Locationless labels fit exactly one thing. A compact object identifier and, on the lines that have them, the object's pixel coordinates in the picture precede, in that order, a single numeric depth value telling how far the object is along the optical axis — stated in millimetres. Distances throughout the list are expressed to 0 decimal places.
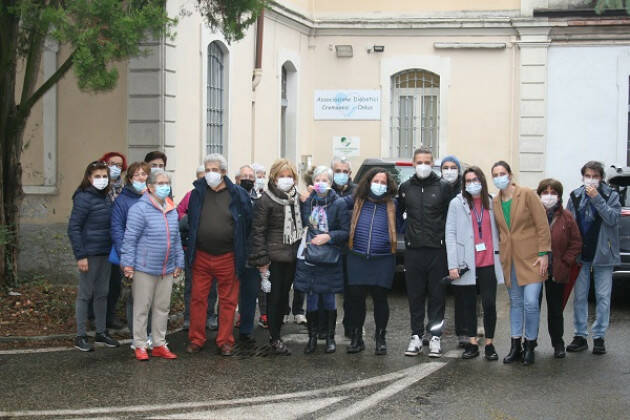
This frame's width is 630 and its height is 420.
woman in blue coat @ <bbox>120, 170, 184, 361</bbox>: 8406
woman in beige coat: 8367
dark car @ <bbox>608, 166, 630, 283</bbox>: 11469
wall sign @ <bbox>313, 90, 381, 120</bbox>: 20859
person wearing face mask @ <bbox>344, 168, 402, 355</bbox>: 8719
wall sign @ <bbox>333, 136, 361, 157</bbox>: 20906
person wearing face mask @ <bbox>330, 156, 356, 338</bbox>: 9295
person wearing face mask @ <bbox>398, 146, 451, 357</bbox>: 8711
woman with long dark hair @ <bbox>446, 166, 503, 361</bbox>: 8555
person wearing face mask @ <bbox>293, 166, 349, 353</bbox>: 8742
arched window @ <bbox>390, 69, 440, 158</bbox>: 21031
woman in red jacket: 8578
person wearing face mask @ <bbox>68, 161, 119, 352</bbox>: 8727
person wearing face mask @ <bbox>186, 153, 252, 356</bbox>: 8672
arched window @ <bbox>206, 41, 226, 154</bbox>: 16402
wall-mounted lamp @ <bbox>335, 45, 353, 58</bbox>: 20766
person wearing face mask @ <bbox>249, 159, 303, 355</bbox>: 8742
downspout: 17656
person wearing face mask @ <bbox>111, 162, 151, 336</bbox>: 8664
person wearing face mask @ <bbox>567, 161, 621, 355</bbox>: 8867
